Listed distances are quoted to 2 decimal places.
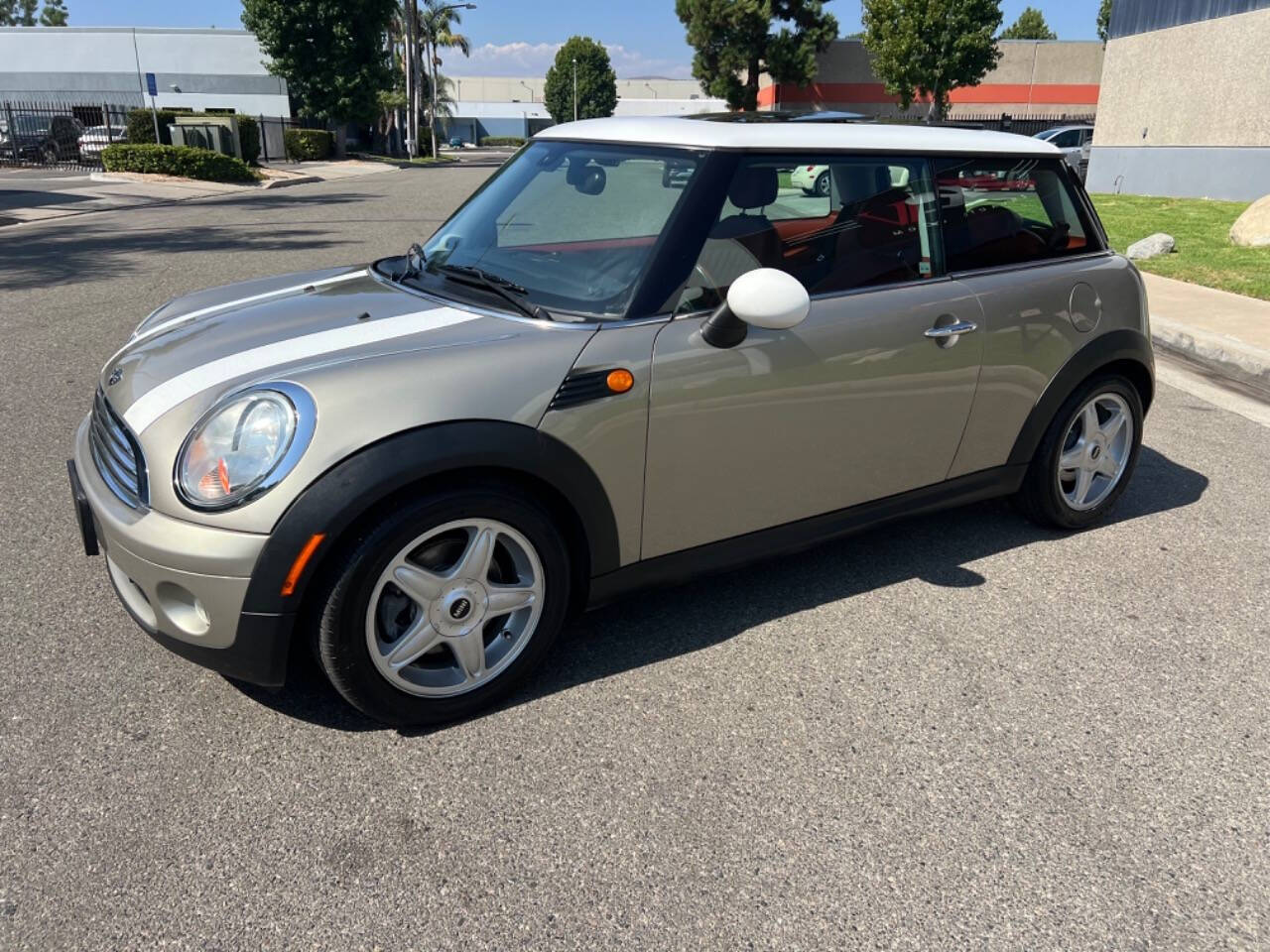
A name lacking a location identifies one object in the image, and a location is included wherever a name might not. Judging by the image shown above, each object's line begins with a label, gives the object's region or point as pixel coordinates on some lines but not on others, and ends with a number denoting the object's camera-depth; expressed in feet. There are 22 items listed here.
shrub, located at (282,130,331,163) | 123.13
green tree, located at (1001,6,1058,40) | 306.76
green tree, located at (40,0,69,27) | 400.67
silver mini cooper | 8.00
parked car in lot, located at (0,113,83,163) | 92.73
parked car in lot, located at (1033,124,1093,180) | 88.48
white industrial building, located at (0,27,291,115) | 164.14
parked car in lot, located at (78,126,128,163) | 92.38
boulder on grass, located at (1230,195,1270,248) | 39.52
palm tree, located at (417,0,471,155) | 233.35
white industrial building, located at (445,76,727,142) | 348.59
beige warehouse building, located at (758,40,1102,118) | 171.12
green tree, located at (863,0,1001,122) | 116.37
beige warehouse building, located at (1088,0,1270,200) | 63.93
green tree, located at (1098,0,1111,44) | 232.55
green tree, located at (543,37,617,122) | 289.74
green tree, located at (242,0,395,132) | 126.52
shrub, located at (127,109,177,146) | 89.61
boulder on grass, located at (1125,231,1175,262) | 38.75
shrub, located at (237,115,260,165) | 95.30
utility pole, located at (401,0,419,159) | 169.68
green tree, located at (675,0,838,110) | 166.40
